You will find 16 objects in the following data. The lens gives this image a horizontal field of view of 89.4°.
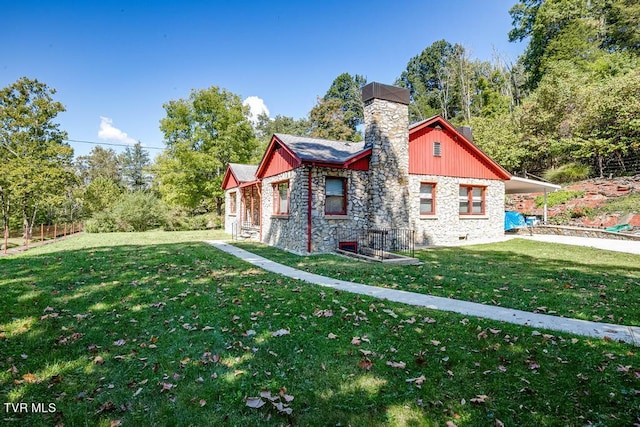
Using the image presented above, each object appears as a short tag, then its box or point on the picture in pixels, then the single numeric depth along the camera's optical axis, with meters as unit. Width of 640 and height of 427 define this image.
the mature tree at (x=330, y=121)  41.00
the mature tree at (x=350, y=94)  47.30
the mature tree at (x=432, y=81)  46.07
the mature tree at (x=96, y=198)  32.81
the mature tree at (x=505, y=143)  25.52
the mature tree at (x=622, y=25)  29.36
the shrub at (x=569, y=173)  22.58
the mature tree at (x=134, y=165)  59.30
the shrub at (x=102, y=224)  26.25
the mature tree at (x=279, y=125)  50.66
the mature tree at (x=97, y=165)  55.31
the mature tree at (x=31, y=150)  20.62
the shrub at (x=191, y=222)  28.06
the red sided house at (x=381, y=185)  12.47
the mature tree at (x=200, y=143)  26.77
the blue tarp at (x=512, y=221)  19.66
